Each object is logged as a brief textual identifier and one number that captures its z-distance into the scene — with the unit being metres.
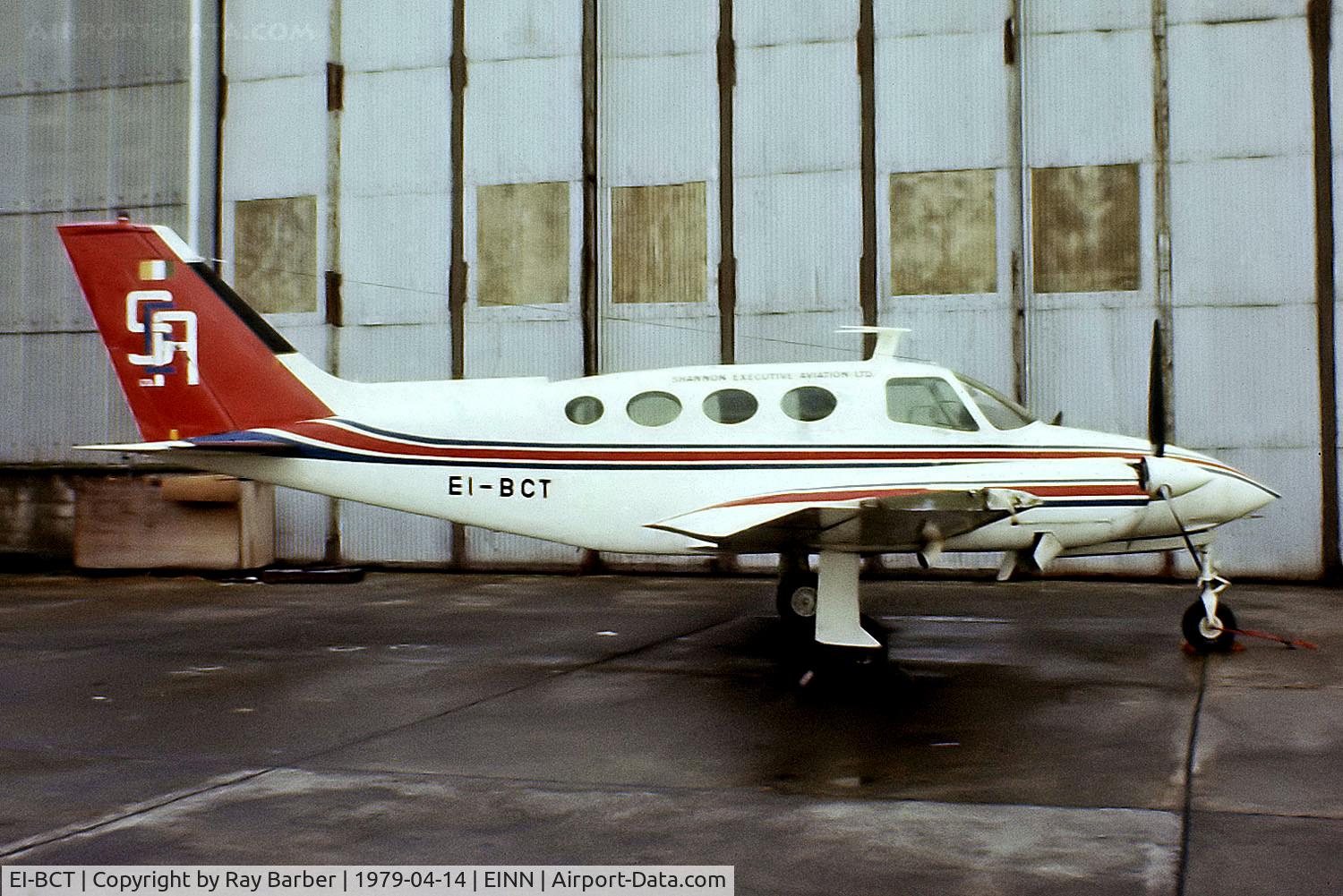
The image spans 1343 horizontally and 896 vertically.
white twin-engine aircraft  10.46
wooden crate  18.92
